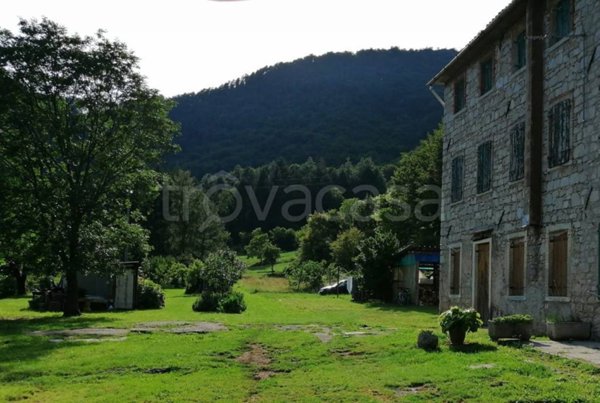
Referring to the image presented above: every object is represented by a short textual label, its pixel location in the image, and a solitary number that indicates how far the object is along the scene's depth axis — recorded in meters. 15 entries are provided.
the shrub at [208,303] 30.08
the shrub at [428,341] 12.26
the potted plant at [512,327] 12.80
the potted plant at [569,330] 13.21
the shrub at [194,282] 46.72
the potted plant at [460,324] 12.24
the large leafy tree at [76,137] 25.28
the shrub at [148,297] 33.03
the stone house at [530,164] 13.95
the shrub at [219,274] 33.03
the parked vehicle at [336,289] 49.67
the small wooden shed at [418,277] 34.12
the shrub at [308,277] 54.47
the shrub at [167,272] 55.03
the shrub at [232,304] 28.84
